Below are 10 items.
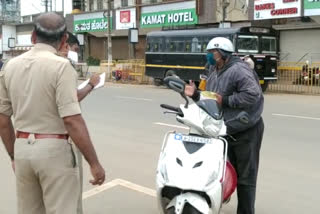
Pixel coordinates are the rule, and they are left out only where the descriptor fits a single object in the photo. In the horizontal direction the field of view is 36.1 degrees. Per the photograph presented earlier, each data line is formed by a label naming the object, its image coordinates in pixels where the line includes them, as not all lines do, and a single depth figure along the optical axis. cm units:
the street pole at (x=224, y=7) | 2650
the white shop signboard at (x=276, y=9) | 2367
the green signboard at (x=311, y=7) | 2262
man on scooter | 435
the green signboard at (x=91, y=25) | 3812
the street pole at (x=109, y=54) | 3092
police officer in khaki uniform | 294
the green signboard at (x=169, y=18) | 3067
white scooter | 373
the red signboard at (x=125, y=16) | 3591
